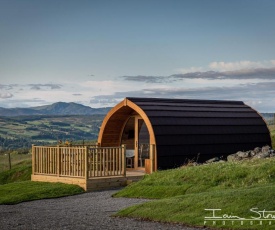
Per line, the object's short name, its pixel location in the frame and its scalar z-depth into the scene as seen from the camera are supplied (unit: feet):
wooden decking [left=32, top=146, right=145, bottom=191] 67.77
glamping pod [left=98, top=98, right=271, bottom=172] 74.49
